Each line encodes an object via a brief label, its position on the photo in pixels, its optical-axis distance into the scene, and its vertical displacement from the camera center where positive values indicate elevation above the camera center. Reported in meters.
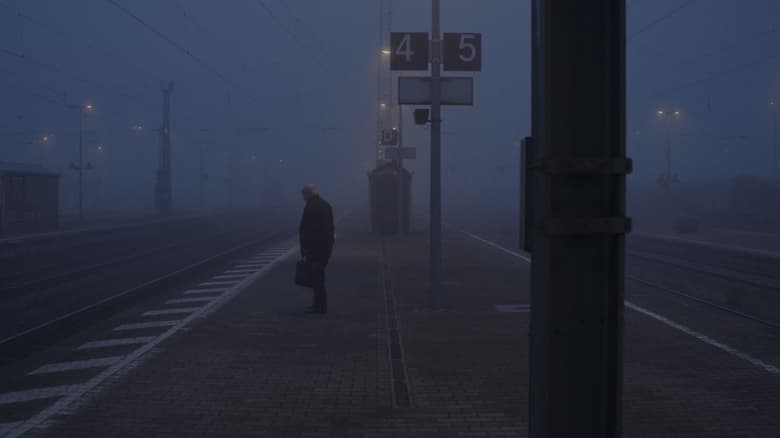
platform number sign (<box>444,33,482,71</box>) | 11.98 +2.45
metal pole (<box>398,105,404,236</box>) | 29.91 +0.73
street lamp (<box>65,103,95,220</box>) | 47.02 +6.46
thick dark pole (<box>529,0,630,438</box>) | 3.24 -0.07
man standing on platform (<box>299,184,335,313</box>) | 10.82 -0.43
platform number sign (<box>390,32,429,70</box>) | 11.88 +2.45
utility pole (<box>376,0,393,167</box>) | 43.03 +5.56
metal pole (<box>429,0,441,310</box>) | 11.71 +0.31
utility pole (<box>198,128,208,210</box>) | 75.89 +4.27
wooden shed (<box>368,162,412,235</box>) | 30.03 +0.28
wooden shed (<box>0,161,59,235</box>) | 32.06 +0.21
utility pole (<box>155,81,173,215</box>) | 54.53 +2.07
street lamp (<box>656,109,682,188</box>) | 51.59 +6.76
